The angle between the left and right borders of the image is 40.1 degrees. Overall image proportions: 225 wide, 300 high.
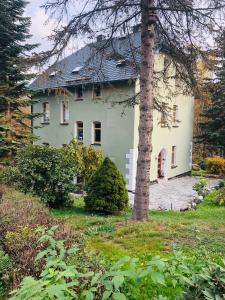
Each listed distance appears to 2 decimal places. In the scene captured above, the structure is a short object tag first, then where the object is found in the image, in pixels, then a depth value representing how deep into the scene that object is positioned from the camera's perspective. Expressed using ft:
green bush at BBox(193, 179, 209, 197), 53.98
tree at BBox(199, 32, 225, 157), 81.51
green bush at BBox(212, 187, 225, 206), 45.09
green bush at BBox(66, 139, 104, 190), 57.82
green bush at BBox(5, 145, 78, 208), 33.43
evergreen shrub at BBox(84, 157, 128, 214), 34.81
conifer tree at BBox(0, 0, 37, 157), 47.16
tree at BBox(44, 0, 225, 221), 24.56
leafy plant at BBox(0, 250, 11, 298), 10.69
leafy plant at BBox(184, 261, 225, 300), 6.93
